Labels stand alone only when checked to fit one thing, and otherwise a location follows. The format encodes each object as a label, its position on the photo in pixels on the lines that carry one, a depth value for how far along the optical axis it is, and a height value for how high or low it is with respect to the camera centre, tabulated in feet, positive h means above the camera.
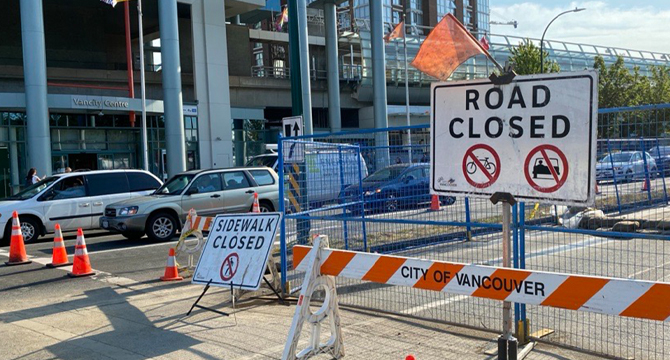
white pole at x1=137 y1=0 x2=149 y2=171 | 81.82 +6.71
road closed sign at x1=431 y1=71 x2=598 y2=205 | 13.28 +0.14
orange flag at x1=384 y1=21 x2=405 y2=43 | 122.21 +23.29
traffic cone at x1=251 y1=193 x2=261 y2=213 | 44.49 -3.96
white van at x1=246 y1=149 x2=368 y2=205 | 27.91 -1.11
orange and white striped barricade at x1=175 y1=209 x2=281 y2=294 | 26.30 -4.47
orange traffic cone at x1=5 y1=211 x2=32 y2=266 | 38.01 -5.51
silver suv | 46.37 -3.70
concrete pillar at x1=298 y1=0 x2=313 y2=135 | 62.87 +11.70
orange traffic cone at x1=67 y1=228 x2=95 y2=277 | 33.60 -5.72
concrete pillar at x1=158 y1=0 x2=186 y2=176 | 91.91 +10.77
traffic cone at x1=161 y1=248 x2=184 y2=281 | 31.60 -6.05
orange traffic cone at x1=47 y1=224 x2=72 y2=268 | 36.74 -5.72
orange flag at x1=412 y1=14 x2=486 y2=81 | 18.48 +3.04
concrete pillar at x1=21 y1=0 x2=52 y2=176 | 78.33 +9.89
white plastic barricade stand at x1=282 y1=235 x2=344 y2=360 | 15.79 -4.49
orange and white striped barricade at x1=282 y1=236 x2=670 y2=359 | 12.61 -3.26
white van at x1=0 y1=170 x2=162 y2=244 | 48.47 -3.26
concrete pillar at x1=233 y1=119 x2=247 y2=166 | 120.47 +2.03
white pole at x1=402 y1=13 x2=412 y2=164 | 26.73 +0.13
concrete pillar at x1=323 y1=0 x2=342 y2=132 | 127.03 +17.64
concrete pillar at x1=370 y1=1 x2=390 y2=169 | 121.29 +17.03
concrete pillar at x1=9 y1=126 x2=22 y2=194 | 90.22 -0.09
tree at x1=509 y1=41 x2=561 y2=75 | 134.72 +18.87
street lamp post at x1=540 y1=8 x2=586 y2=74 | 121.80 +26.24
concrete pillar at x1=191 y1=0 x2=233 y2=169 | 105.83 +13.04
